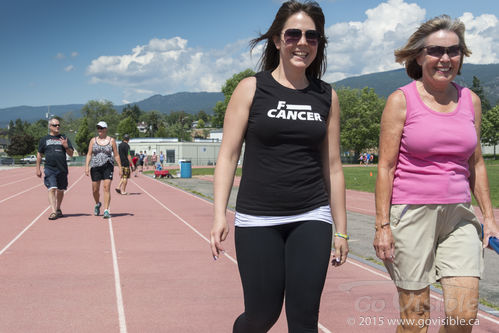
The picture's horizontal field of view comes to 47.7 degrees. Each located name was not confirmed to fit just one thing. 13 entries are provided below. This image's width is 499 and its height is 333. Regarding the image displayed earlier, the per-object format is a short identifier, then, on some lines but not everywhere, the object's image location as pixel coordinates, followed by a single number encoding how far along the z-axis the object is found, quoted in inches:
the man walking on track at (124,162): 674.8
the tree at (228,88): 3383.4
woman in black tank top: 108.4
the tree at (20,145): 3750.0
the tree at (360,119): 2893.9
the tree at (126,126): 4776.1
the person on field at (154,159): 2003.0
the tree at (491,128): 2997.0
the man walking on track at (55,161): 426.0
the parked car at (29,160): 2809.3
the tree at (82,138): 3991.1
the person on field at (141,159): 1784.2
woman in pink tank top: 116.6
